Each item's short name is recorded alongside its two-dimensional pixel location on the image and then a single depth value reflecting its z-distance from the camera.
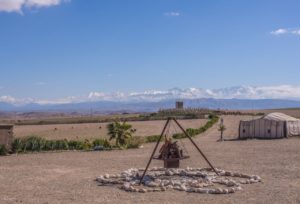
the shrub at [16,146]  36.19
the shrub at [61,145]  37.91
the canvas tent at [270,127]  46.22
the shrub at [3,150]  34.61
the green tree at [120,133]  39.06
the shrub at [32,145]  36.94
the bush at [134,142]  38.59
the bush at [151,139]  45.74
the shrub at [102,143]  38.62
